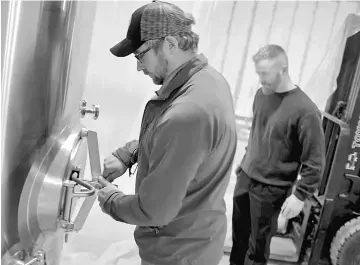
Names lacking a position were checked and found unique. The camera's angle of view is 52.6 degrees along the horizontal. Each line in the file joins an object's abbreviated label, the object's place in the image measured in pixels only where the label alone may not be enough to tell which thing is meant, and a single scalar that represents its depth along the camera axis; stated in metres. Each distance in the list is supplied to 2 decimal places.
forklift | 2.37
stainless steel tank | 0.57
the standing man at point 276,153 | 1.97
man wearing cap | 0.94
